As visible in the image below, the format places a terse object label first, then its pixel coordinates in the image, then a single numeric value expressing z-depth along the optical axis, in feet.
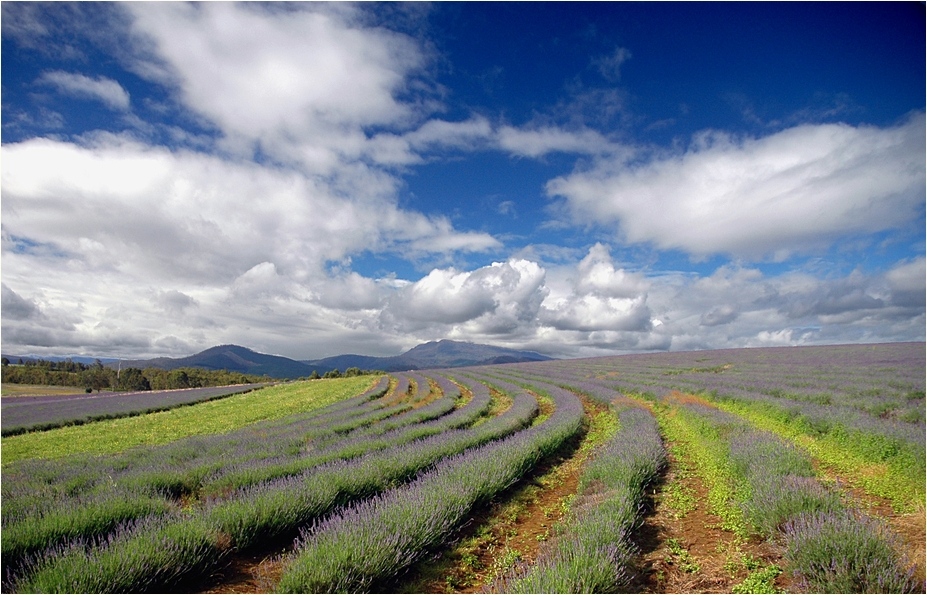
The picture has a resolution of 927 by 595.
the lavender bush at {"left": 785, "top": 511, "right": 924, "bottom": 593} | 11.32
